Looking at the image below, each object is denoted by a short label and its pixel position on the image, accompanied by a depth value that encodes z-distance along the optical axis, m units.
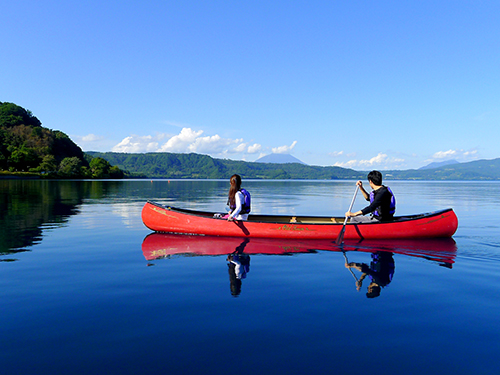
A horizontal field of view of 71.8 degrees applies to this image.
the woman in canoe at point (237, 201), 13.00
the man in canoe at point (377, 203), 12.33
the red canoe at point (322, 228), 13.12
